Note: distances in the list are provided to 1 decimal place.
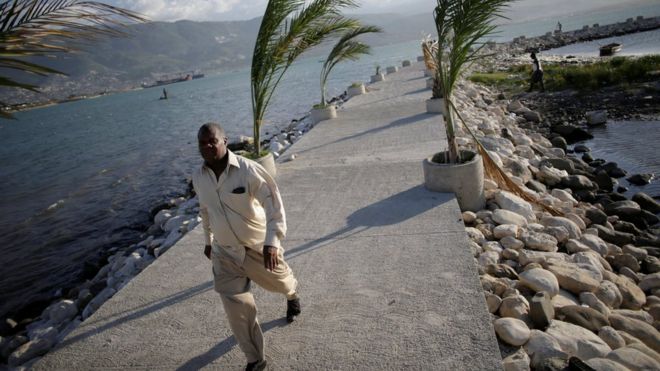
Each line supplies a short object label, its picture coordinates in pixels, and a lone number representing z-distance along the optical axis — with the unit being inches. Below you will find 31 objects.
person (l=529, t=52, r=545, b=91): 692.1
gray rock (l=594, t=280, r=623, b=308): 156.2
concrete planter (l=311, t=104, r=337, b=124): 503.8
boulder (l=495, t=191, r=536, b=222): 216.7
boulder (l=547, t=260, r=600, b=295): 157.6
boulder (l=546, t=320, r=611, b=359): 122.3
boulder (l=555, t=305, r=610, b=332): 138.9
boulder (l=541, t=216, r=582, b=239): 205.8
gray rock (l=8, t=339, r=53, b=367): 194.2
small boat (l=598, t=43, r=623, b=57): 967.6
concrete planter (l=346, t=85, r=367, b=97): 690.8
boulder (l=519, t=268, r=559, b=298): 151.7
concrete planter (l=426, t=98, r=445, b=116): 424.8
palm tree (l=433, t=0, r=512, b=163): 201.2
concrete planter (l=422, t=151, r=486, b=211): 213.6
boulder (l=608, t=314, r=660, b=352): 134.6
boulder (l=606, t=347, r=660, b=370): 115.3
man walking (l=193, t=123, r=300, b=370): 111.7
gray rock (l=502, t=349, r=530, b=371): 113.3
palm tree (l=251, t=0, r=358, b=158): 283.3
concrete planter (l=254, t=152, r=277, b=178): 290.7
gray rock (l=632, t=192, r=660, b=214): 264.8
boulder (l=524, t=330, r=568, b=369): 117.4
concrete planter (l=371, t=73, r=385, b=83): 828.6
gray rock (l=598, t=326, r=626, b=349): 130.9
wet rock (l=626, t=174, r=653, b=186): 311.9
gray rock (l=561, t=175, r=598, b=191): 295.7
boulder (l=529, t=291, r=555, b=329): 133.2
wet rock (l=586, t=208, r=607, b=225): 237.9
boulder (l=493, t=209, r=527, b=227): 204.4
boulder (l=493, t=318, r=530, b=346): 122.6
